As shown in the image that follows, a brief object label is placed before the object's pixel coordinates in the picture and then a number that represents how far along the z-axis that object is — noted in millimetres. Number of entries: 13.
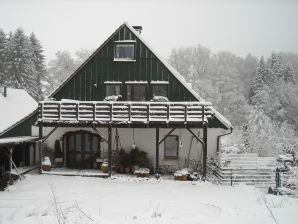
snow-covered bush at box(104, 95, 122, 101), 20438
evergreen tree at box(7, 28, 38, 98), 40719
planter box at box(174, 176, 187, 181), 18266
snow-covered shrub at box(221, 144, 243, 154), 28950
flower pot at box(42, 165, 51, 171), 19641
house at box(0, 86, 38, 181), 19422
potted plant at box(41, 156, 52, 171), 19641
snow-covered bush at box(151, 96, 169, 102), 20156
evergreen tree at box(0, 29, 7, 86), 40688
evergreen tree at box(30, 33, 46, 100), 46256
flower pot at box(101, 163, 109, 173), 19188
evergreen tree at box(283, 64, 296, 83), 48125
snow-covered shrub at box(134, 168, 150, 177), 18822
